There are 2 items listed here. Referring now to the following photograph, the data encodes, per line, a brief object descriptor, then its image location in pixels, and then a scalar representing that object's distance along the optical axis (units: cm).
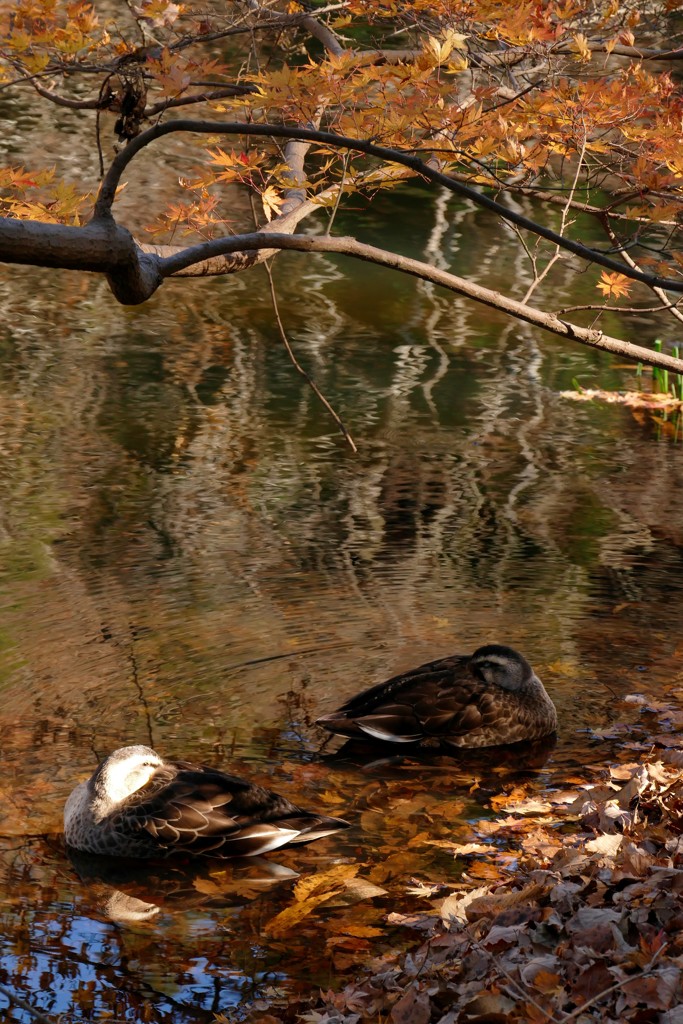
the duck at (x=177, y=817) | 1176
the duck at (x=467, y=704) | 1385
